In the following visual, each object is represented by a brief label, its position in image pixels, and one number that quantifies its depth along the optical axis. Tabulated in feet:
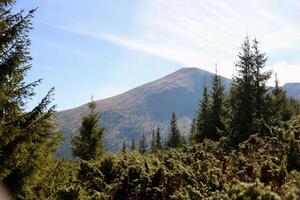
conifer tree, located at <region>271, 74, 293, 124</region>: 125.07
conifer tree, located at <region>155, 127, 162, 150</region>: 257.34
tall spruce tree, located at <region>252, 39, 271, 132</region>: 119.25
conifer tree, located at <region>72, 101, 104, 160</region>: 141.79
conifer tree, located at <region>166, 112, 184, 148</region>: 234.79
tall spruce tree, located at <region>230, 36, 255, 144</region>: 114.32
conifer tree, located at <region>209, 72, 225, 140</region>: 147.54
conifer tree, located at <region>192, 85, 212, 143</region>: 148.56
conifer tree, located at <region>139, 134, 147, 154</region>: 283.18
